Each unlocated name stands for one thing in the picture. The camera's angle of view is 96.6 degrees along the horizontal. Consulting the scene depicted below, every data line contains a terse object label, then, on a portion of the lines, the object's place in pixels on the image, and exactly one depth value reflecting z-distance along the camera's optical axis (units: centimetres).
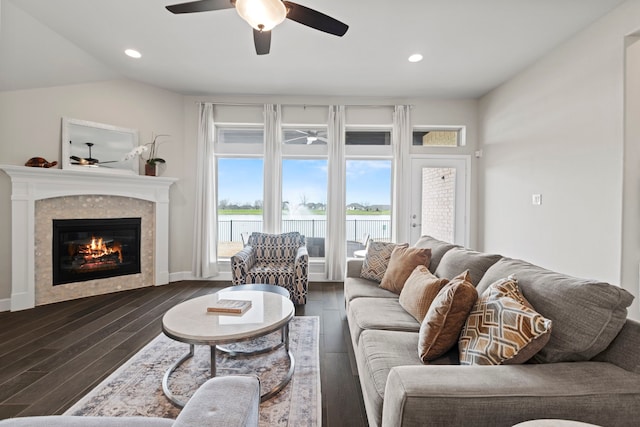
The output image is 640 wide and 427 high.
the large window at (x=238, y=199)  466
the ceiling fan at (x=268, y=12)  171
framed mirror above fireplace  363
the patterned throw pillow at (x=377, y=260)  284
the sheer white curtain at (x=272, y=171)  448
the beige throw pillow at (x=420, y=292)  183
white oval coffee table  167
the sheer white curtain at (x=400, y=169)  453
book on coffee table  200
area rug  168
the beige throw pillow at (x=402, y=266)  249
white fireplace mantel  324
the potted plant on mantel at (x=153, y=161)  418
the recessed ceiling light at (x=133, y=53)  331
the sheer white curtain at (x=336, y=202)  450
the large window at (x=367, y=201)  469
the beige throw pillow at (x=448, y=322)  138
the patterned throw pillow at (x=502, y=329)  114
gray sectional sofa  96
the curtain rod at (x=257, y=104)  450
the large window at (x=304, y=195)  466
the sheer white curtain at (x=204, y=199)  446
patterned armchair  340
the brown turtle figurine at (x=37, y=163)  332
